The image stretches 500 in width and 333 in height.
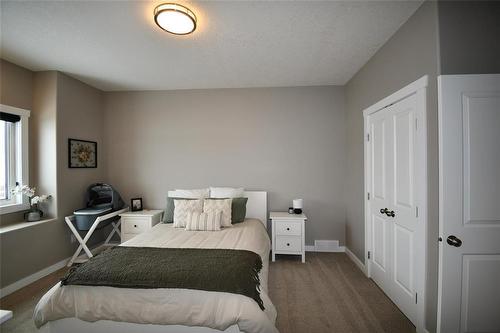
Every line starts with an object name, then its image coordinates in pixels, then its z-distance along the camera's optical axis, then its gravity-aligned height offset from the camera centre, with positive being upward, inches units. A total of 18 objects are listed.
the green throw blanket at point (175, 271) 60.9 -31.0
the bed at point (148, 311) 57.7 -39.6
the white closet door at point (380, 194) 91.9 -13.1
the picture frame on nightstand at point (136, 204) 139.8 -24.4
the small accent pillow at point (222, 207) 112.3 -21.4
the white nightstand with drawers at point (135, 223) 129.6 -33.6
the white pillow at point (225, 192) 132.1 -15.8
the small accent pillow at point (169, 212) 121.0 -25.5
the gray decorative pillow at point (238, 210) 119.4 -24.2
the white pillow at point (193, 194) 132.5 -16.9
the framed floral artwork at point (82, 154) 125.0 +8.2
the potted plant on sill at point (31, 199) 107.3 -16.2
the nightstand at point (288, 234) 124.6 -39.3
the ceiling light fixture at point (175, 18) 66.4 +47.0
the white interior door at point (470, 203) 57.0 -10.1
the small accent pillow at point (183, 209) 111.8 -22.3
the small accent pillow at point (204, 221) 105.5 -26.8
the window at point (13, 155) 105.9 +6.0
